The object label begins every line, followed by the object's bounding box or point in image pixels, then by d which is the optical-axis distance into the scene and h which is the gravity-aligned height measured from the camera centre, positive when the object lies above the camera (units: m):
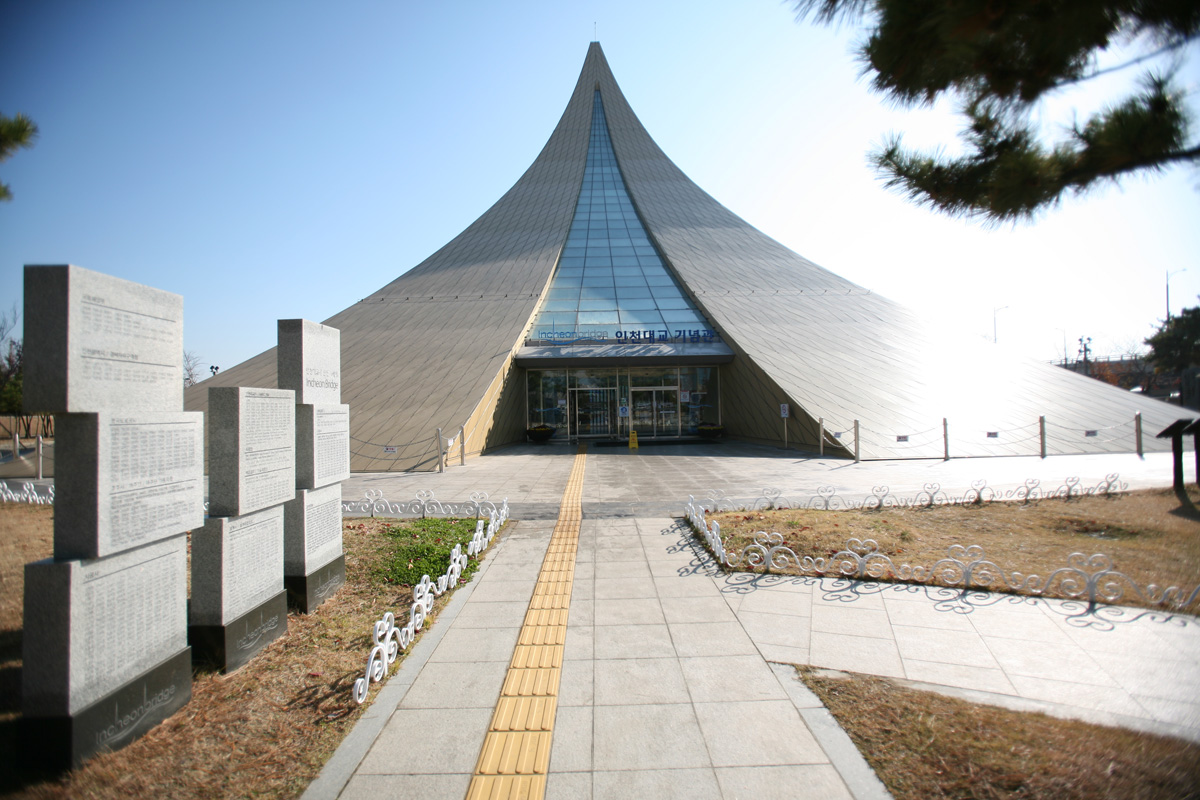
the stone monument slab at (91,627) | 2.53 -1.05
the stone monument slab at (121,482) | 2.66 -0.32
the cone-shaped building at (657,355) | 14.62 +2.10
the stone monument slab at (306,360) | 4.87 +0.57
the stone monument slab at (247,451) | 3.80 -0.23
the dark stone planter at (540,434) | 19.50 -0.64
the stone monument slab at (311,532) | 4.72 -1.05
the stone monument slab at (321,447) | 4.96 -0.27
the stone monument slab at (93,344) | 2.57 +0.41
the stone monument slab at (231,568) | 3.63 -1.06
